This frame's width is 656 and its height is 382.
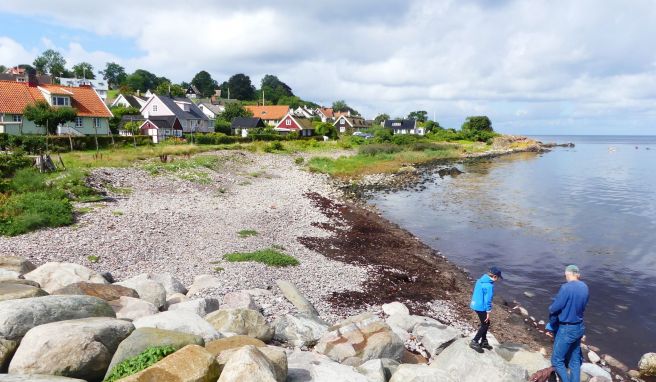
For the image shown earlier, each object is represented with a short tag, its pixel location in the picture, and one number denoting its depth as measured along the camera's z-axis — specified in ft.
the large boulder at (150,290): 39.60
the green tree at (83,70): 495.00
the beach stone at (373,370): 29.32
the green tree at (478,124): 468.34
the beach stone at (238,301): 41.88
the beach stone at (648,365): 44.57
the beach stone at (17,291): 30.96
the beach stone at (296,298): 45.03
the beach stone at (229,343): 27.96
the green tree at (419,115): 570.05
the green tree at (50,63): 479.82
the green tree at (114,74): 563.48
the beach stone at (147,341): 25.29
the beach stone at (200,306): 38.17
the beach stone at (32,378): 22.22
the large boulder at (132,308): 34.31
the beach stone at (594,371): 40.57
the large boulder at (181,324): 29.84
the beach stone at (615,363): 45.80
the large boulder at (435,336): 39.83
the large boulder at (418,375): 29.09
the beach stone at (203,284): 46.73
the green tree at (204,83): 595.88
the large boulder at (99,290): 36.19
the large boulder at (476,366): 32.35
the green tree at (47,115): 146.00
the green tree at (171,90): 427.00
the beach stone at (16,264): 42.14
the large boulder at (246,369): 22.86
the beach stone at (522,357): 35.83
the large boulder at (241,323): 34.30
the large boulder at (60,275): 40.11
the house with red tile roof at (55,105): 166.61
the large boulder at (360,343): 34.32
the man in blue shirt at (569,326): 30.60
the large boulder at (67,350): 24.29
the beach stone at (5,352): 25.22
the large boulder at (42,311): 26.37
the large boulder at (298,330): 37.37
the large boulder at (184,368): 21.99
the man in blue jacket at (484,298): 34.90
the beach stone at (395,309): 48.72
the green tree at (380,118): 548.15
